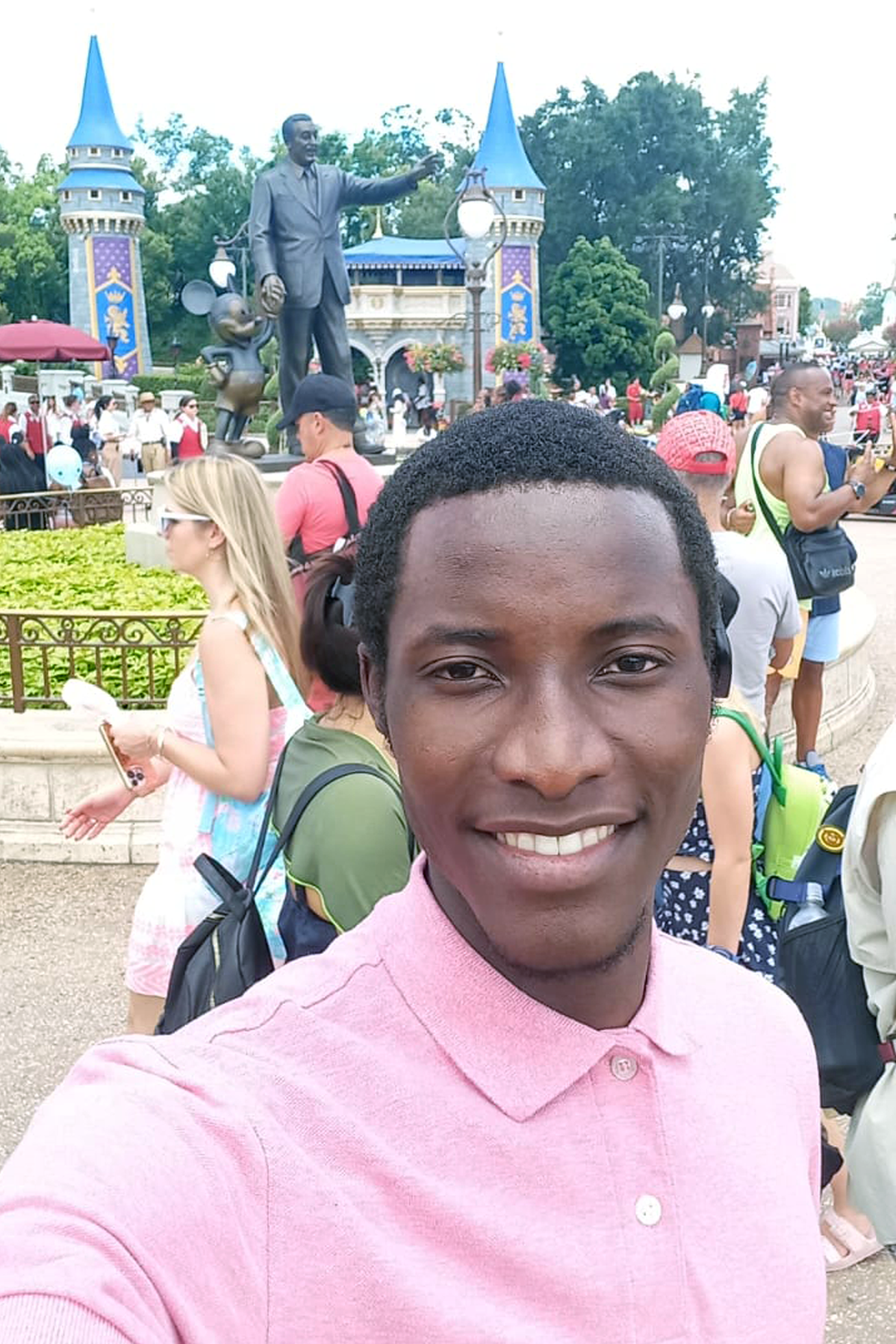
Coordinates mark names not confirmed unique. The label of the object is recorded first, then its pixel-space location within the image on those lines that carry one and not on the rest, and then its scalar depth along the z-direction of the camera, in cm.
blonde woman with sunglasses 281
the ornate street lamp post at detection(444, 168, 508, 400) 1091
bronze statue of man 953
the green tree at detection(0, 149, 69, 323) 5641
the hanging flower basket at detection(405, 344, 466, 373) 3222
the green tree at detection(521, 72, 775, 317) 6662
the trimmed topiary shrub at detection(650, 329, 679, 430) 2472
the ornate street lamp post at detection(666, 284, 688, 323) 4375
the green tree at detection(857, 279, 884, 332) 16610
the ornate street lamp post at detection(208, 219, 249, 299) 1658
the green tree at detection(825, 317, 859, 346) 14375
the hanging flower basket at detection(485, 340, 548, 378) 3988
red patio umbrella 2058
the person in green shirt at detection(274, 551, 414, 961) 215
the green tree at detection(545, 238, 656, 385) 5622
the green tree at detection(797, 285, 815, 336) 10719
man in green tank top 536
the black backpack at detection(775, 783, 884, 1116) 216
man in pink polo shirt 83
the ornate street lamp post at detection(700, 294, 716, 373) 6021
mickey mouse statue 1023
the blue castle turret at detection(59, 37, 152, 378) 4916
